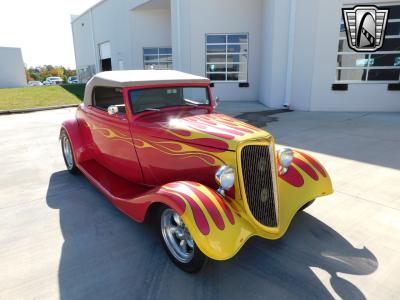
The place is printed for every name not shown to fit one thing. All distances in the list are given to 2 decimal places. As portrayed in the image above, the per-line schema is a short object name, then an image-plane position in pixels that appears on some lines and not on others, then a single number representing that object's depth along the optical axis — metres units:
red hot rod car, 2.40
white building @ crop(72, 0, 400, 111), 9.75
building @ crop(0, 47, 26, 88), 33.59
